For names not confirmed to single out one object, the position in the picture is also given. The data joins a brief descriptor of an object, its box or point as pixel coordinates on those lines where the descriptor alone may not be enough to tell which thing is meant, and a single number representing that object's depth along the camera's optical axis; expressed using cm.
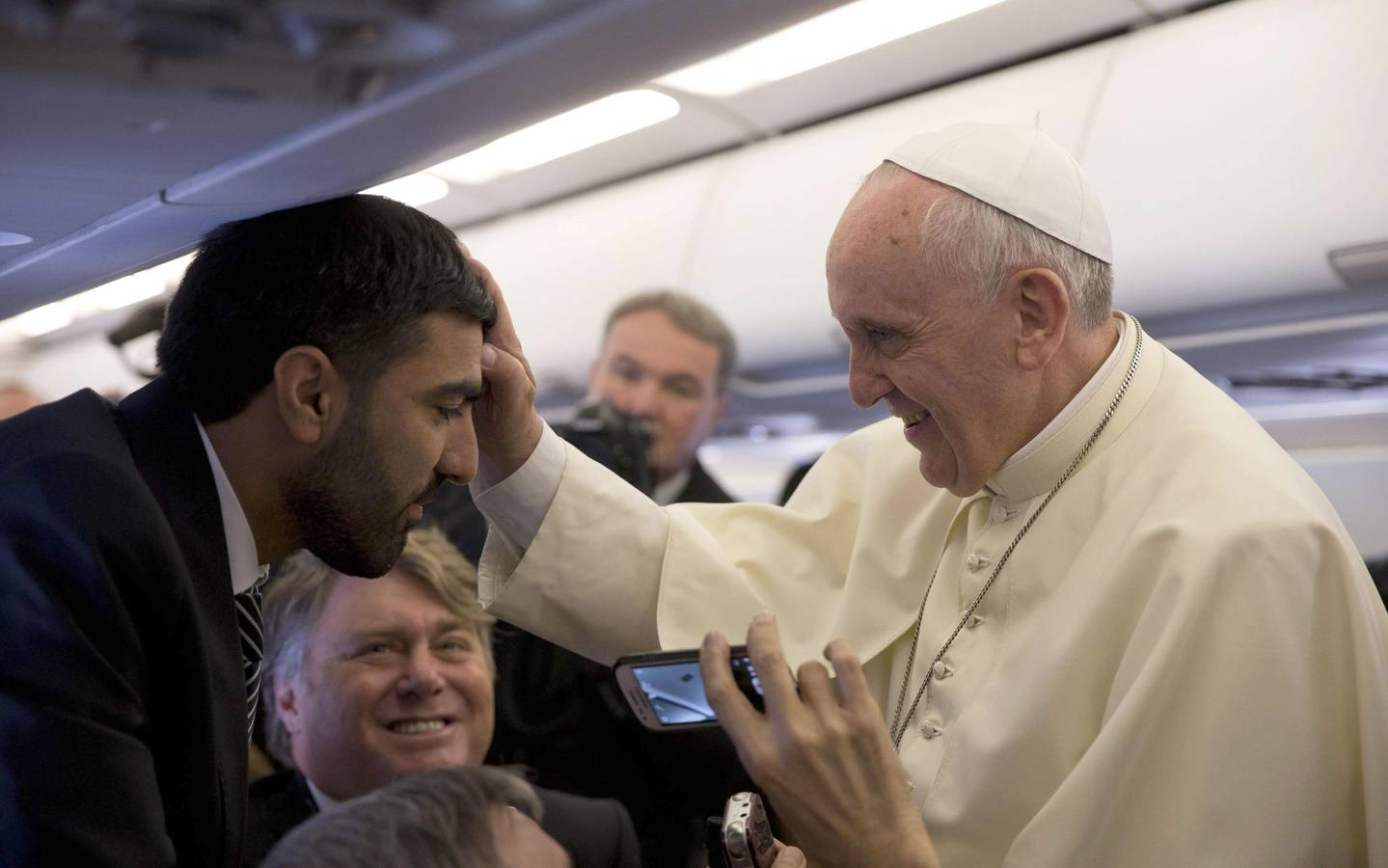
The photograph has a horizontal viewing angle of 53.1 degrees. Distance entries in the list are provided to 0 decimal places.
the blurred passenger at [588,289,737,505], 455
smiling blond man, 310
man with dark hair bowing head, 141
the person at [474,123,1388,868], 188
